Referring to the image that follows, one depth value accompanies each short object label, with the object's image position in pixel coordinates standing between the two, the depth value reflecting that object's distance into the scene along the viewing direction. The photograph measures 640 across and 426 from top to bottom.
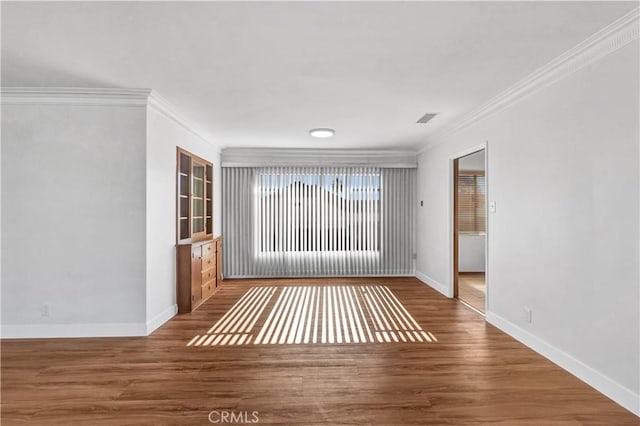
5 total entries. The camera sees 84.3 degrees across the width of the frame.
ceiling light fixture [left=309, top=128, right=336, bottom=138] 5.34
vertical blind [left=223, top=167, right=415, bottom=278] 7.20
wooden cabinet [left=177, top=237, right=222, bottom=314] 4.70
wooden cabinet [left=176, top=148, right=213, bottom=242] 4.91
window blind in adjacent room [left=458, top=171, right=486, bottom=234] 7.71
